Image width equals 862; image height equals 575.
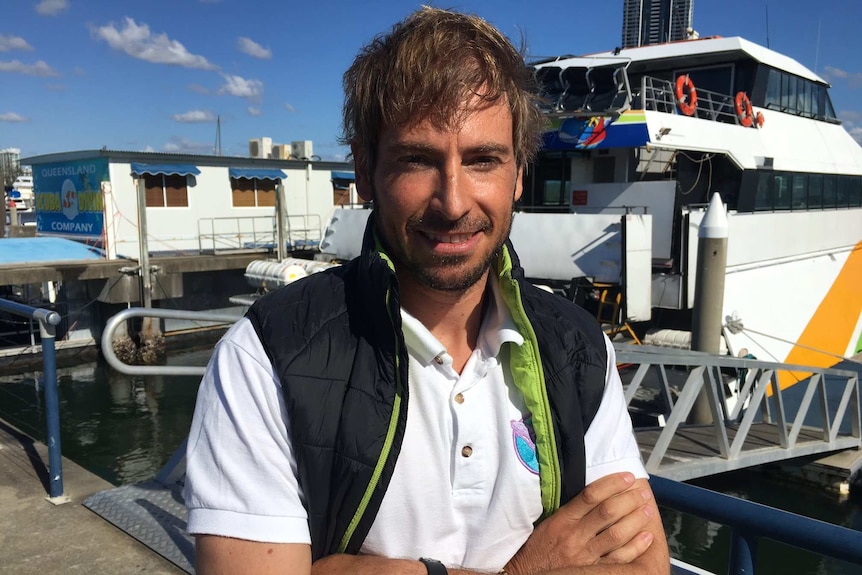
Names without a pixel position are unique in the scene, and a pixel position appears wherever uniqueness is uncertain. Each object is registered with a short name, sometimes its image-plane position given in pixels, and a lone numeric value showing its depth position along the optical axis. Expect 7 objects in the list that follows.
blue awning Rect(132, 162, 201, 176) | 18.34
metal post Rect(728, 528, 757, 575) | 1.76
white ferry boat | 10.77
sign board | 18.47
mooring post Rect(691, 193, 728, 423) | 8.34
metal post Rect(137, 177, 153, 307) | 16.33
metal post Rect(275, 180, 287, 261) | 17.82
